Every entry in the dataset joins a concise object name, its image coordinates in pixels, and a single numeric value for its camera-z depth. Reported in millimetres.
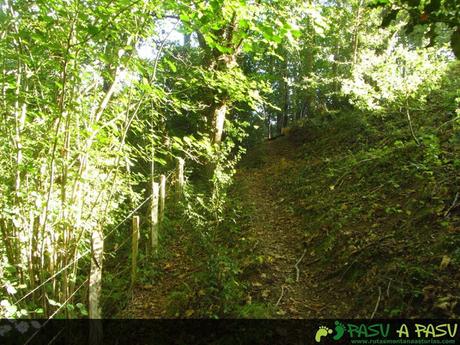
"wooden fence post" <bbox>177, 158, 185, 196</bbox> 8634
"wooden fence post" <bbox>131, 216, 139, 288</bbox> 5674
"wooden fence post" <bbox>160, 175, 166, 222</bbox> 7605
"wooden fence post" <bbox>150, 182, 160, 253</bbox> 6898
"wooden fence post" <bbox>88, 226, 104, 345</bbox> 3550
